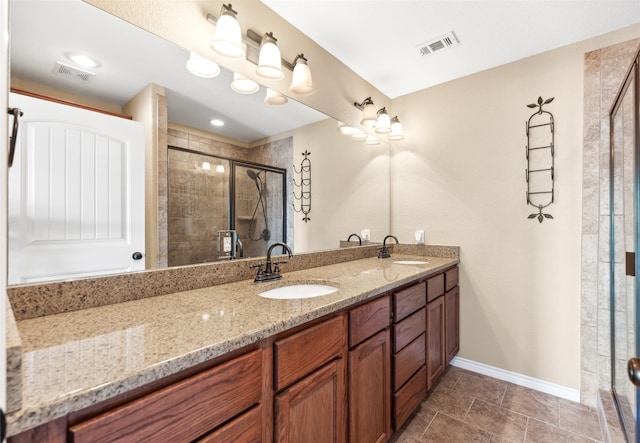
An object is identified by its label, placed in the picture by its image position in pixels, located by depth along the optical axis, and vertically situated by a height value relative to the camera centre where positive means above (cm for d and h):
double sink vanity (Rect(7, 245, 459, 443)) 59 -36
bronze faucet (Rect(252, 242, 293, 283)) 149 -27
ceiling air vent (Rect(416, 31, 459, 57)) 198 +122
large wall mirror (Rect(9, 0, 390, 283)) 99 +46
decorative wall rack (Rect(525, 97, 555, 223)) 207 +42
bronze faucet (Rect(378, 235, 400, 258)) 249 -27
